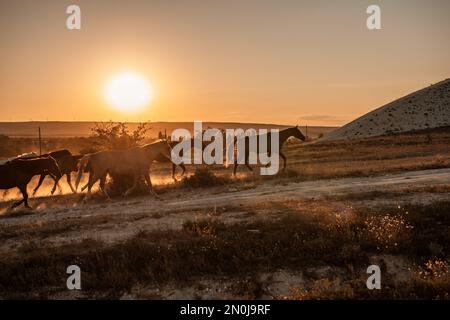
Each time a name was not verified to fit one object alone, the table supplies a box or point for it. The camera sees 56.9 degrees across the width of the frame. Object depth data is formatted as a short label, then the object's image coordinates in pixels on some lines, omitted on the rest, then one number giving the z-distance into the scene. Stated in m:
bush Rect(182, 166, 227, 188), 20.59
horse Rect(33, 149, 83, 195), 23.48
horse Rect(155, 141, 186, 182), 22.23
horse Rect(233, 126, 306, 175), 25.89
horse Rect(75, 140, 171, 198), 18.14
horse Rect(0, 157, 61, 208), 16.45
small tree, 26.84
